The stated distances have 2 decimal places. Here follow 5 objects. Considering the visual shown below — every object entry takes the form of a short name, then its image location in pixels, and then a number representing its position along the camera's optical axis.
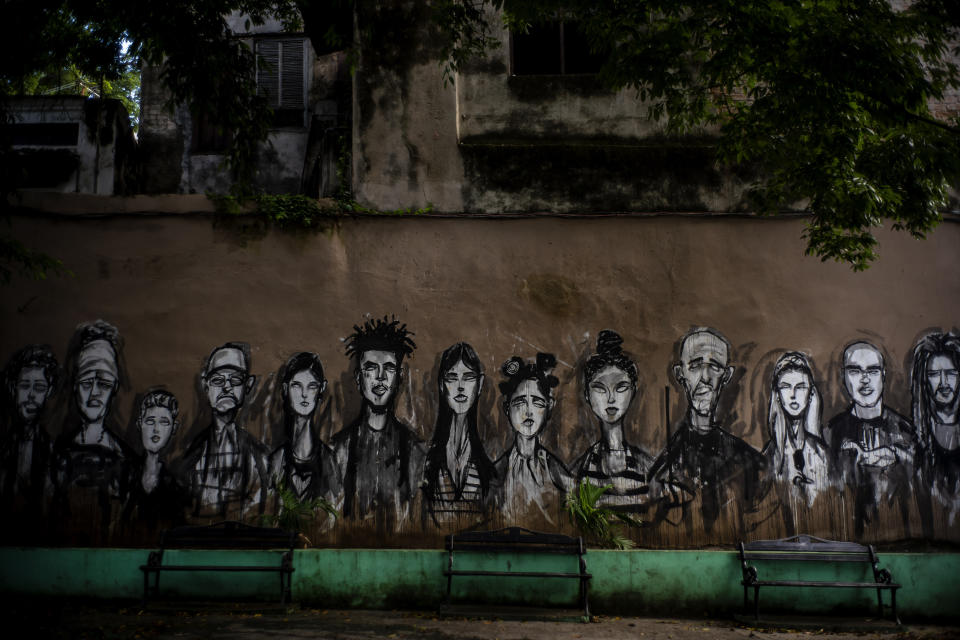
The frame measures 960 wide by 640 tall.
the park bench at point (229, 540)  6.30
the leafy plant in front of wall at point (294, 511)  6.88
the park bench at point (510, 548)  6.36
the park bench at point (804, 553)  6.29
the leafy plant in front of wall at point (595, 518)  6.86
